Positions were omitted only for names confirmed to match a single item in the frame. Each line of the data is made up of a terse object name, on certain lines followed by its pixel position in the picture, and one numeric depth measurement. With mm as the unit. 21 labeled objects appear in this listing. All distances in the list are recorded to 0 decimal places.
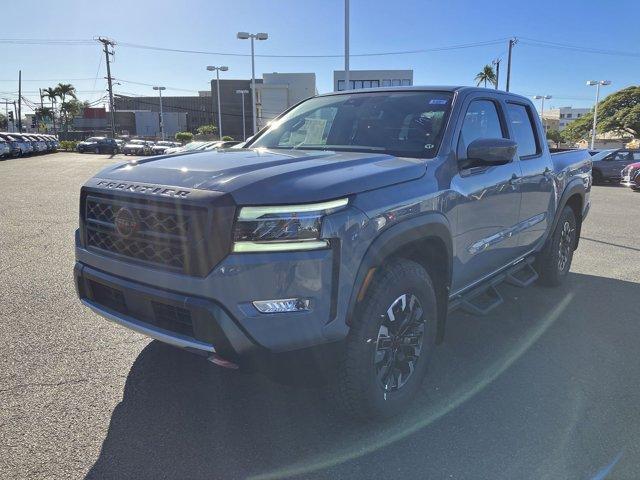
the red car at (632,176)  18112
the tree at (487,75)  55231
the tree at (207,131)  78038
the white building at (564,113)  130375
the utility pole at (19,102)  68938
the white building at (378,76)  47622
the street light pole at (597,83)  42375
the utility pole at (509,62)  37812
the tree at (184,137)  69375
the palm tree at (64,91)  84875
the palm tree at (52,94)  85188
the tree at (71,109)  88625
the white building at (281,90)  60594
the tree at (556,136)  69075
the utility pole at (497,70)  42056
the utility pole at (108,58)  56500
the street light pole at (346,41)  16922
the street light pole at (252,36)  27703
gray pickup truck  2365
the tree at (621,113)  54750
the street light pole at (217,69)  38925
